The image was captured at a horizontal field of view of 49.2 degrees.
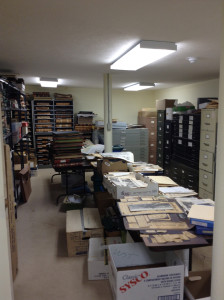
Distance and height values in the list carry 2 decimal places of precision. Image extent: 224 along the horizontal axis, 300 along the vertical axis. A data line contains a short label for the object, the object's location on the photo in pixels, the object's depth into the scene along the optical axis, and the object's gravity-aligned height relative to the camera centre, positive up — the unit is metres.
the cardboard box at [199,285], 1.77 -1.19
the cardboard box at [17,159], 5.09 -0.79
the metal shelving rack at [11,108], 3.45 +0.18
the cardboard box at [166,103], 5.97 +0.43
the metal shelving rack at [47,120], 6.81 +0.03
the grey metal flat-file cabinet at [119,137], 6.70 -0.44
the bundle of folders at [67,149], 4.08 -0.47
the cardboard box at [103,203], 3.20 -1.08
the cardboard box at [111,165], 3.23 -0.59
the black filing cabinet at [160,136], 6.05 -0.38
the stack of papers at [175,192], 2.36 -0.71
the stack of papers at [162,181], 2.70 -0.69
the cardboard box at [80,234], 2.65 -1.23
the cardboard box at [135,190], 2.33 -0.67
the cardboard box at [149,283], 1.62 -1.09
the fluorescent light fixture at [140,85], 6.00 +0.90
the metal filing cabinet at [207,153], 4.00 -0.55
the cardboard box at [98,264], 2.26 -1.31
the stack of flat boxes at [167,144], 5.64 -0.54
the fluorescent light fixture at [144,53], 2.48 +0.74
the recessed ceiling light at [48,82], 5.27 +0.89
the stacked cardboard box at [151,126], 7.20 -0.15
